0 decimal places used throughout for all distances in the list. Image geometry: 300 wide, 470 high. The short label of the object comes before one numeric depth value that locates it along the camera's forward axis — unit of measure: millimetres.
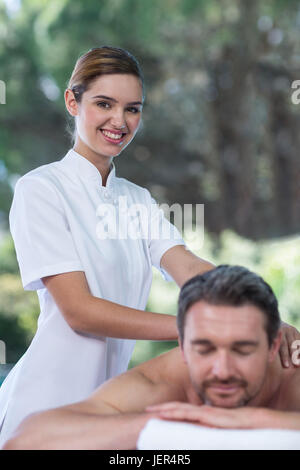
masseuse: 2308
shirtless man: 1980
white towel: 1924
